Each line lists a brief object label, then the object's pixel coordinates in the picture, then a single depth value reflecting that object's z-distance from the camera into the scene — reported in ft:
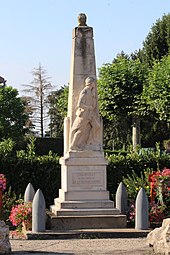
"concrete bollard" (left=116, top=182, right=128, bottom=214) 50.26
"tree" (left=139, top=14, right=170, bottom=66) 153.78
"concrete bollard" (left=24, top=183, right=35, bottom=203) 51.99
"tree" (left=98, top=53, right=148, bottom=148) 122.31
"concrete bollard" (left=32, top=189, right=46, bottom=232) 44.06
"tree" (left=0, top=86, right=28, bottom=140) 174.70
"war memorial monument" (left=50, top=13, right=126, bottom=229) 47.42
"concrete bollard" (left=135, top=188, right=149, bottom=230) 45.29
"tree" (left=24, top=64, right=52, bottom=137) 207.62
